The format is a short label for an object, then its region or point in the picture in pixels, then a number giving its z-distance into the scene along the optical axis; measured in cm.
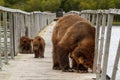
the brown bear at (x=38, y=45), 1298
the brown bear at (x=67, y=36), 887
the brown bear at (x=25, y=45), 1430
